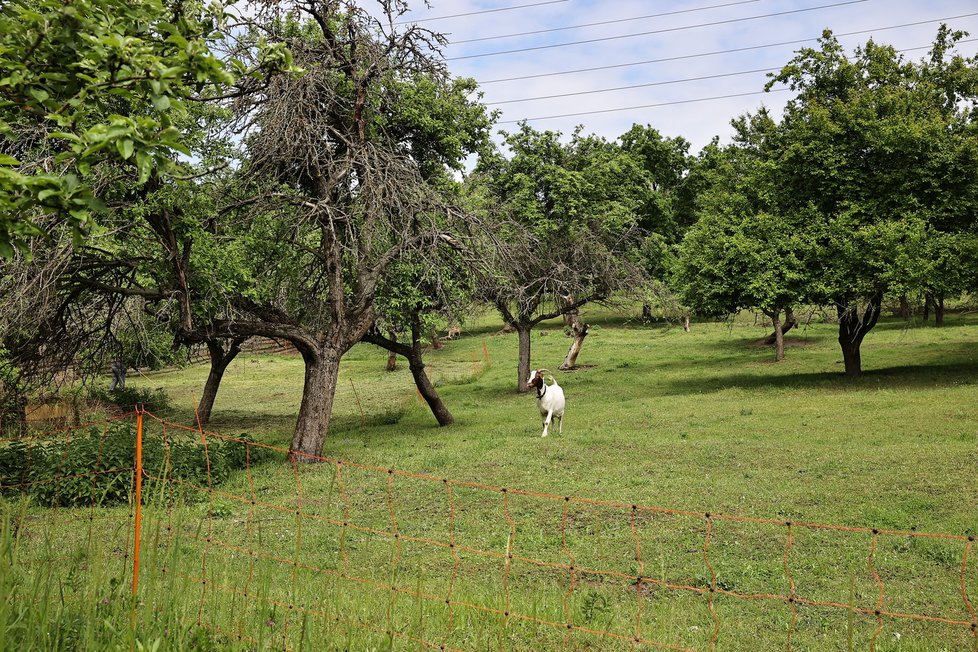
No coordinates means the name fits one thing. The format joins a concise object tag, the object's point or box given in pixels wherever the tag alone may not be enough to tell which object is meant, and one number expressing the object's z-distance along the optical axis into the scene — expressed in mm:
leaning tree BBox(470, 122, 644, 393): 31188
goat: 21203
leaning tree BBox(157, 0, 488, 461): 16234
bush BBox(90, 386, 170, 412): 26656
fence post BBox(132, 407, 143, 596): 5613
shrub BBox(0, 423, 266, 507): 12812
